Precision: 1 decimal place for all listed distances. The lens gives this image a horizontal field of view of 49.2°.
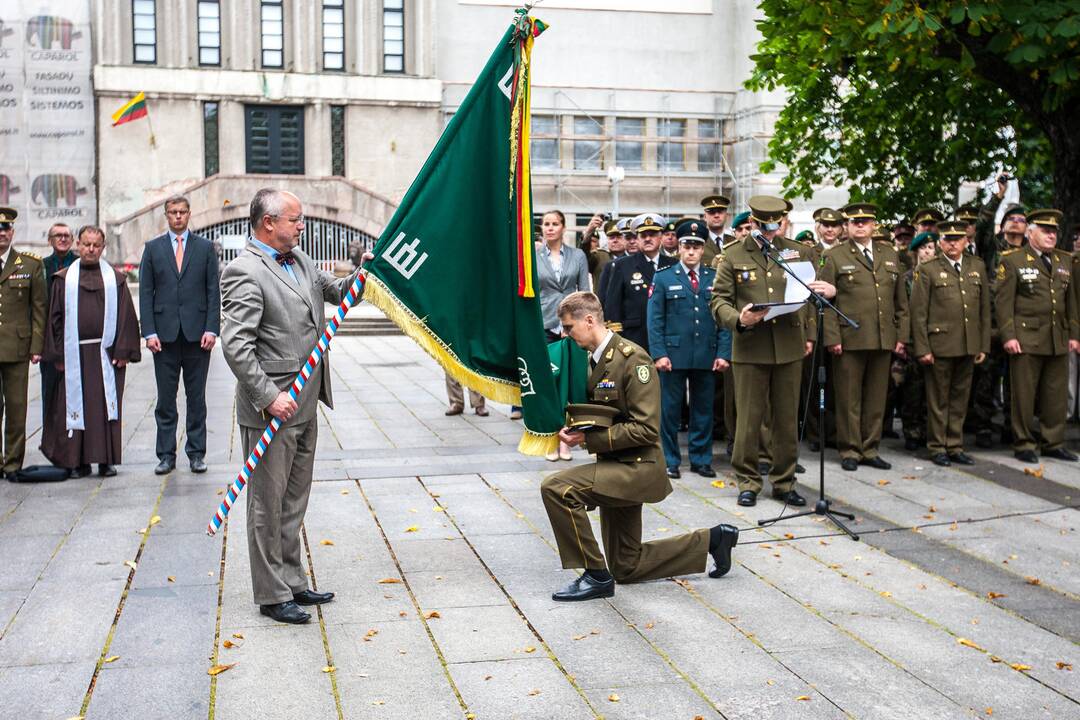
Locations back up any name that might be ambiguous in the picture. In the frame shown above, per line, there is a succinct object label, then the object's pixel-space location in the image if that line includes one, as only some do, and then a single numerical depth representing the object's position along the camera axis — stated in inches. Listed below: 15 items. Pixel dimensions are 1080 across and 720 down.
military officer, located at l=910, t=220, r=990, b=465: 412.2
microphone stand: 310.7
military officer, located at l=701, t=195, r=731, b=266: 420.5
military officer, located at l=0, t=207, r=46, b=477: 371.9
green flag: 239.8
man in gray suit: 224.1
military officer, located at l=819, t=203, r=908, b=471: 400.2
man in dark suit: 382.9
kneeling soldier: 237.6
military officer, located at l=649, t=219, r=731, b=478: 380.8
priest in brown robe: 373.5
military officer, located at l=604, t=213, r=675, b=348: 419.8
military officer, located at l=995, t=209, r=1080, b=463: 420.5
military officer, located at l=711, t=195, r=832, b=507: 340.2
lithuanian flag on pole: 1456.7
